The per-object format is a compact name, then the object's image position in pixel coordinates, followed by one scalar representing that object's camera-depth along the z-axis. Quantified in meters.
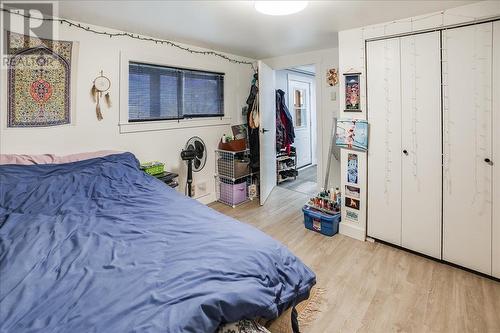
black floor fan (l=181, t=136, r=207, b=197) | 3.30
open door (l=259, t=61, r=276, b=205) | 3.85
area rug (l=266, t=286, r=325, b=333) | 1.58
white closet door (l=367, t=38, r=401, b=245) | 2.54
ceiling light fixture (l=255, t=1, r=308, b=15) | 1.91
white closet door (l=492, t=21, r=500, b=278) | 2.02
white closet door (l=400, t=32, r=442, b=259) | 2.33
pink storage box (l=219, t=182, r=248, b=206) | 3.88
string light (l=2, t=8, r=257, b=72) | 2.33
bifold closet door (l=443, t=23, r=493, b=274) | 2.10
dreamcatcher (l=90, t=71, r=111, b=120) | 2.69
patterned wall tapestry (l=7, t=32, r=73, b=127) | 2.22
